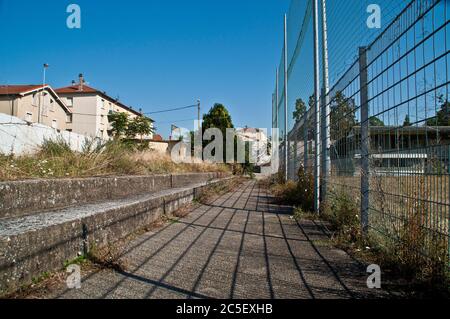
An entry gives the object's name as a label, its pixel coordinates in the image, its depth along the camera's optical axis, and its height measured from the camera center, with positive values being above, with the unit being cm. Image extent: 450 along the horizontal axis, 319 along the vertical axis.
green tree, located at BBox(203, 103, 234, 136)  2478 +360
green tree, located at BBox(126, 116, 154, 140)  3509 +402
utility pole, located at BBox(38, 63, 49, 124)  3019 +577
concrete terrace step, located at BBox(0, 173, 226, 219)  230 -28
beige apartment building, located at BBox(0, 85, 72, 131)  2806 +569
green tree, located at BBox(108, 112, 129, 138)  3652 +482
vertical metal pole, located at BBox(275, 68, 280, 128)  1675 +351
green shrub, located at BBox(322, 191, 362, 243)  333 -64
